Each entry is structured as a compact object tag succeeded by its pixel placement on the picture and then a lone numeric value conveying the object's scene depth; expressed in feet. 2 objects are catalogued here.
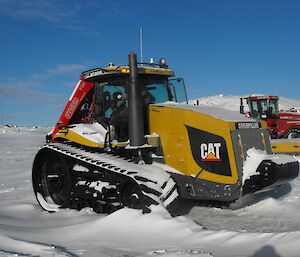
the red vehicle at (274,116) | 63.93
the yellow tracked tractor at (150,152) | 20.21
